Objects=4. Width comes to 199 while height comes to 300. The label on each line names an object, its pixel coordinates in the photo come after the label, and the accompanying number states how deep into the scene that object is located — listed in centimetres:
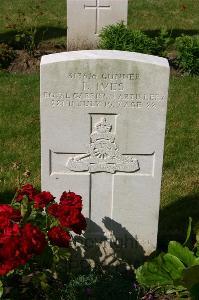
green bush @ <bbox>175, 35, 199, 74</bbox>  827
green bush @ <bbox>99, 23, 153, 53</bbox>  812
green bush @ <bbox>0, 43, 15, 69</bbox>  839
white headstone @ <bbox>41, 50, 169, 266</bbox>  344
